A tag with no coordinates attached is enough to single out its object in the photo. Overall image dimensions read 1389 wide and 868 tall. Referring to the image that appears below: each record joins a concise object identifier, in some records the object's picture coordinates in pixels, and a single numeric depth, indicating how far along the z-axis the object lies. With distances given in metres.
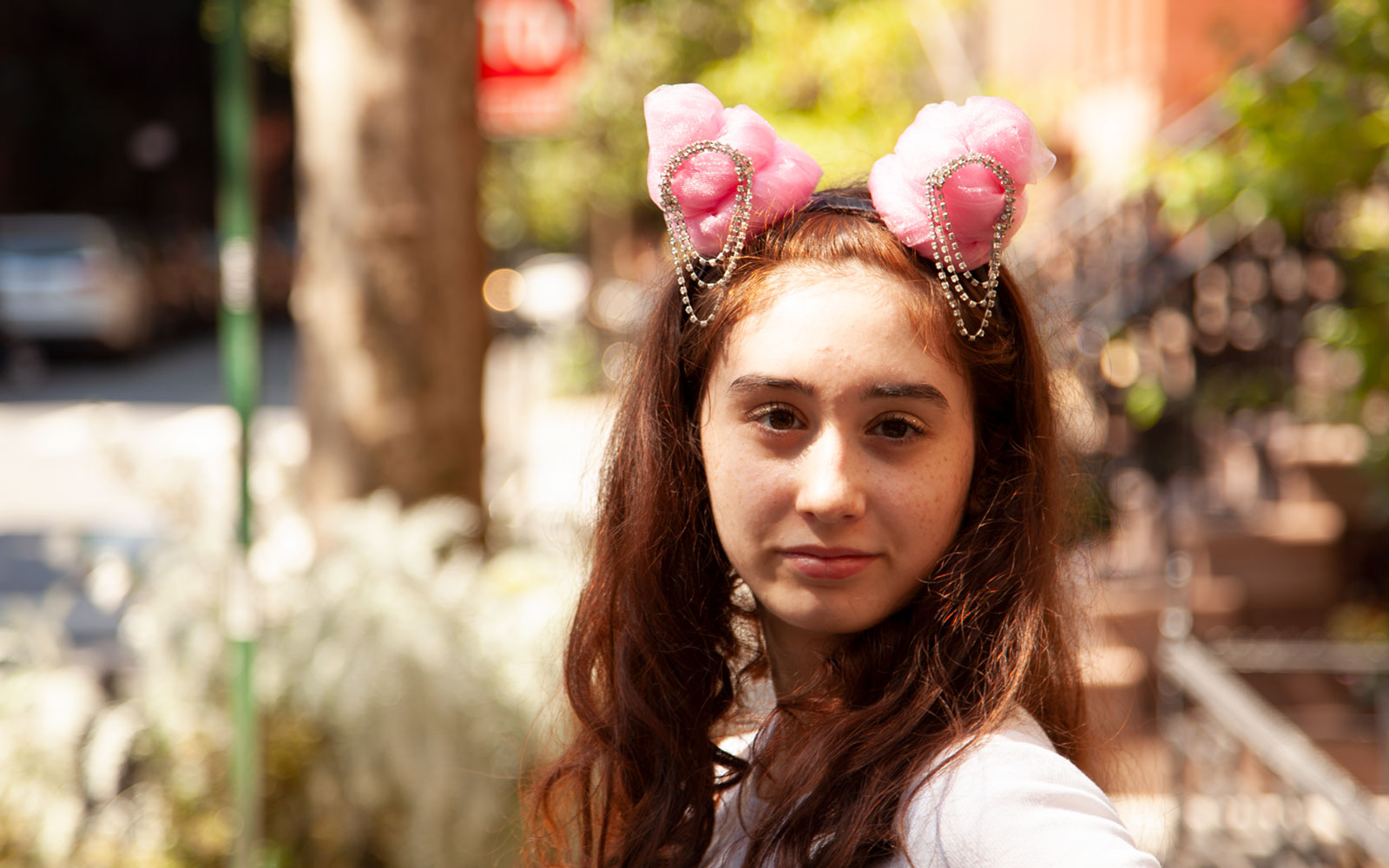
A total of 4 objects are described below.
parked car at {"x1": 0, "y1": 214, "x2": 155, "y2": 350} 17.78
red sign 7.80
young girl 1.30
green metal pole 3.14
